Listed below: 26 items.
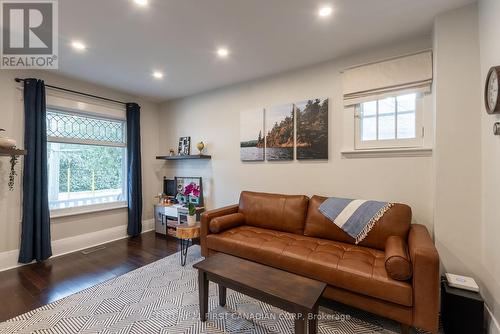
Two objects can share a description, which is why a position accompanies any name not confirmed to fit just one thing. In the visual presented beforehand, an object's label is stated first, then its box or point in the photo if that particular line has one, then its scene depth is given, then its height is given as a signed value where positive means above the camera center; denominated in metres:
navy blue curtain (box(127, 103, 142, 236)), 4.05 -0.11
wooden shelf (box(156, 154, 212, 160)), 3.87 +0.14
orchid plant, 4.05 -0.46
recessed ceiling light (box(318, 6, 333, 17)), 1.92 +1.31
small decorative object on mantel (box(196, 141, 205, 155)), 3.96 +0.33
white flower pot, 3.15 -0.77
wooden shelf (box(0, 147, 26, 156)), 2.44 +0.15
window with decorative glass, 3.37 +0.09
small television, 4.42 -0.44
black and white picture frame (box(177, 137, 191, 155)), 4.26 +0.36
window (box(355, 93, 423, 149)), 2.38 +0.47
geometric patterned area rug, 1.78 -1.26
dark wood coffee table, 1.38 -0.81
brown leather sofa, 1.56 -0.79
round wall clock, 1.52 +0.52
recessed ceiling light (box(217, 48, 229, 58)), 2.59 +1.31
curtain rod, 2.92 +1.10
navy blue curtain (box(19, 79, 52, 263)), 2.87 -0.20
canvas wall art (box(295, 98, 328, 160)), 2.88 +0.47
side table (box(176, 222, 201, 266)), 2.89 -0.86
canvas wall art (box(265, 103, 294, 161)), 3.14 +0.46
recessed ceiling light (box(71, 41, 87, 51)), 2.44 +1.30
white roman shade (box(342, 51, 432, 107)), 2.28 +0.93
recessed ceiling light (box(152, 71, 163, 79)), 3.21 +1.30
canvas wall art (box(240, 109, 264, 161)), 3.40 +0.46
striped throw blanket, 2.24 -0.50
